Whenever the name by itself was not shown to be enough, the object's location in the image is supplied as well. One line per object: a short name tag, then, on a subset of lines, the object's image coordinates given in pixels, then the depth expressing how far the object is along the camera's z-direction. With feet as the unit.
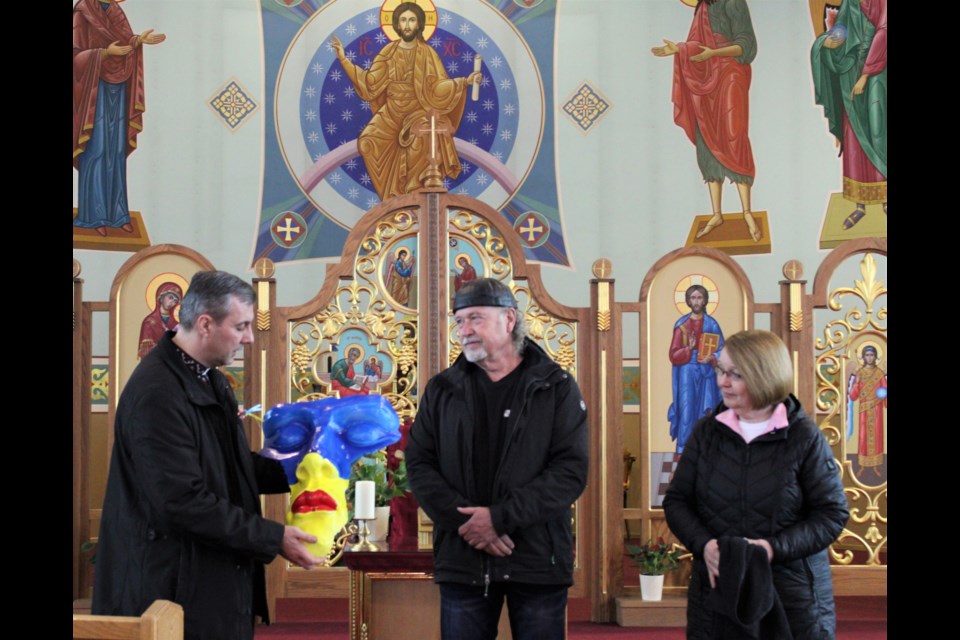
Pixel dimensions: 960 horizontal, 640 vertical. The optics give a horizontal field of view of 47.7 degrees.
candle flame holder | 15.85
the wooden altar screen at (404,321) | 20.54
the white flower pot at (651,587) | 20.49
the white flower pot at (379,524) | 17.33
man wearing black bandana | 10.92
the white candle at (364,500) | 15.57
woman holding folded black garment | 10.53
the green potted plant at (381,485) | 17.37
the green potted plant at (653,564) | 20.49
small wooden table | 15.71
